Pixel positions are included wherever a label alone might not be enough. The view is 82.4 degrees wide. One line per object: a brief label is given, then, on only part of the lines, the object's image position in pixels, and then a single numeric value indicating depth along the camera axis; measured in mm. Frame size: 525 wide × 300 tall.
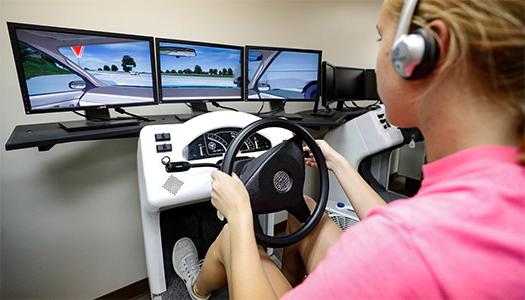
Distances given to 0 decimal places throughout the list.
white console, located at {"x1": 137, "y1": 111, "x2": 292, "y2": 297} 945
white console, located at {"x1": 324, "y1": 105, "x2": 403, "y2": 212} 1730
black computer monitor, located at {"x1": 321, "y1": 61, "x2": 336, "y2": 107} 2011
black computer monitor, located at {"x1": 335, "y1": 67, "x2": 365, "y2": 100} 2105
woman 319
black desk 977
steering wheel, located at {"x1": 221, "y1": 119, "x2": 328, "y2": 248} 822
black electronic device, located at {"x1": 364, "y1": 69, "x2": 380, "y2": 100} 2242
